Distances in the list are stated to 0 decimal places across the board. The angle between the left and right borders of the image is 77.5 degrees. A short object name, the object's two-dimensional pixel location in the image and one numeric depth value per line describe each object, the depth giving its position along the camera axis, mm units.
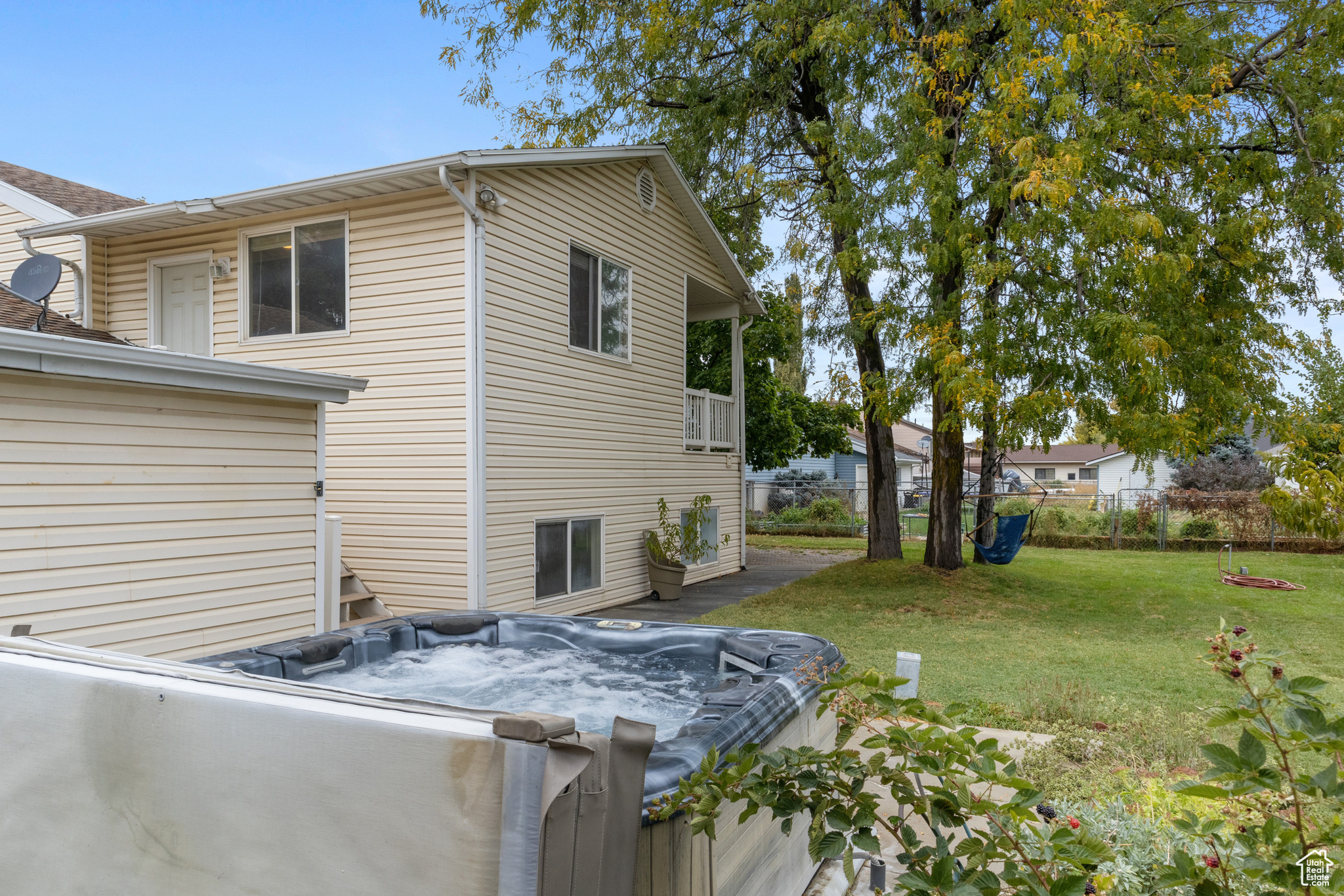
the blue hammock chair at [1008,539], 11305
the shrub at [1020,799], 1346
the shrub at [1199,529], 15812
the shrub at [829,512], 20656
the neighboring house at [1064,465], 41375
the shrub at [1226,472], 20500
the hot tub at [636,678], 2760
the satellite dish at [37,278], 6188
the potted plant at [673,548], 10219
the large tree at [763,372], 15891
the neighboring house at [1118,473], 32400
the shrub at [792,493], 22906
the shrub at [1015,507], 19031
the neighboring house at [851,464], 32844
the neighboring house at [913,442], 35656
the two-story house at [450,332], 7672
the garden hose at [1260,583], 10930
